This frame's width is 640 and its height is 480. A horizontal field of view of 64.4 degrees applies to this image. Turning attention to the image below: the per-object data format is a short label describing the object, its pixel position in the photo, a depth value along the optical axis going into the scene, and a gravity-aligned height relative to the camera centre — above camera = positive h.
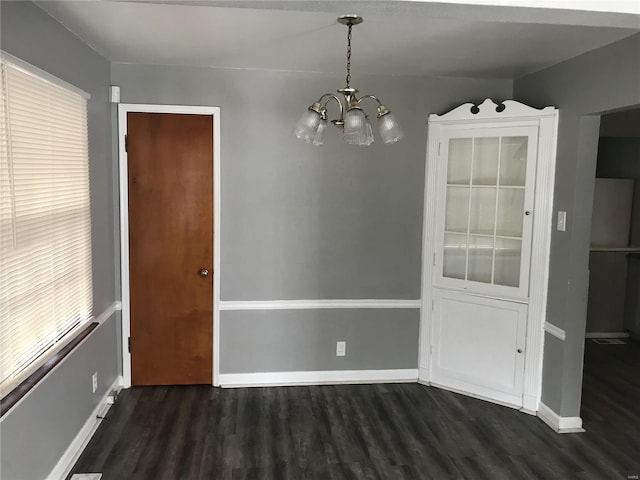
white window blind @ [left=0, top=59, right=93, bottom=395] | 2.11 -0.13
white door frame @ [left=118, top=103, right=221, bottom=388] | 3.73 -0.21
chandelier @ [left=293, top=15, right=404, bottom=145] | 2.38 +0.36
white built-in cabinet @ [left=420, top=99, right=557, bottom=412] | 3.54 -0.35
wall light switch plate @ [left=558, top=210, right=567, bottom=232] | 3.33 -0.12
